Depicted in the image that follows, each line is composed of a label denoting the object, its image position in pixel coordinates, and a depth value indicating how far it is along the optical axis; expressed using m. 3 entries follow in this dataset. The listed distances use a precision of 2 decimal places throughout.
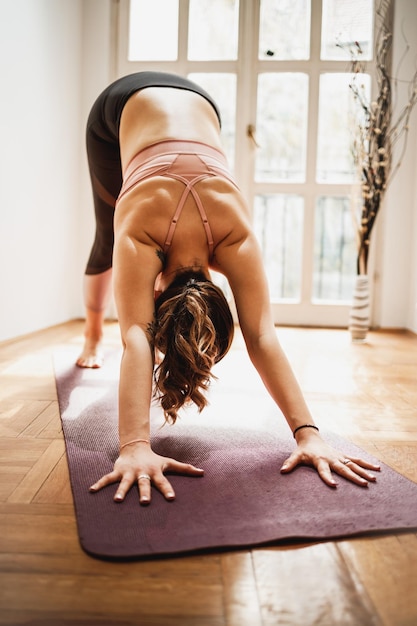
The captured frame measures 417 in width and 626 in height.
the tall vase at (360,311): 3.69
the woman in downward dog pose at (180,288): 1.30
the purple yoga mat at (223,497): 1.00
